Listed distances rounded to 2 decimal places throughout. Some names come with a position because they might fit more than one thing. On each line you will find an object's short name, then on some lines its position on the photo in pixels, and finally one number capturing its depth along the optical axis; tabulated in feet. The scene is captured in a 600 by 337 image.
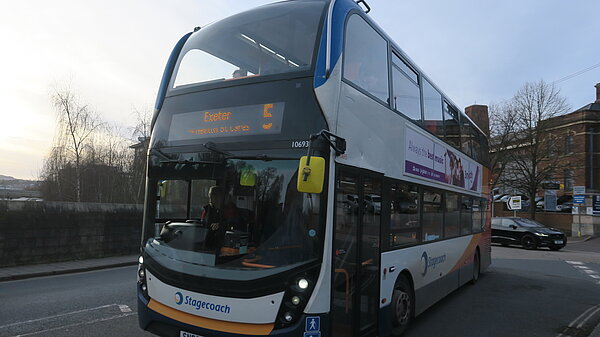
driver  13.24
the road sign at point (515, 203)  100.99
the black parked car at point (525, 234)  65.67
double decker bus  12.25
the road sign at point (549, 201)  115.03
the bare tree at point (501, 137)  119.24
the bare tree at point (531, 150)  114.93
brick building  124.77
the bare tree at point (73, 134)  71.97
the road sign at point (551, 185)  104.99
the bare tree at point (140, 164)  66.10
